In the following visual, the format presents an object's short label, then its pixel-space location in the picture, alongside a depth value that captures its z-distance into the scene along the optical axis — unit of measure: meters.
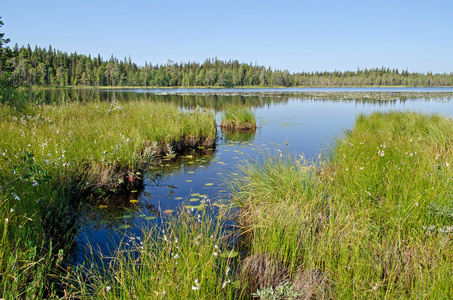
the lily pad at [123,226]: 5.42
